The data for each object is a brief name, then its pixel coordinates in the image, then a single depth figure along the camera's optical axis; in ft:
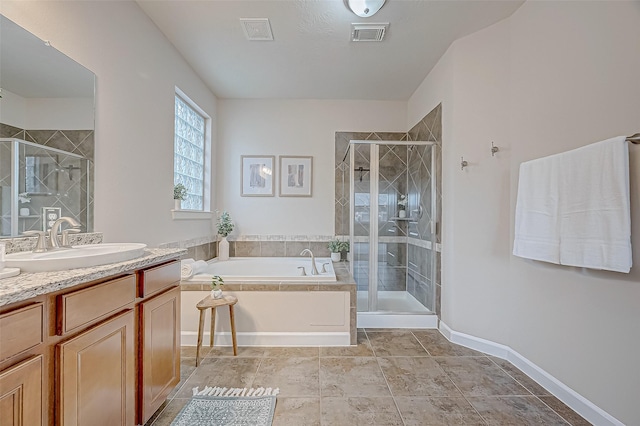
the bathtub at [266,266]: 10.40
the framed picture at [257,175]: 12.67
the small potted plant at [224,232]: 11.85
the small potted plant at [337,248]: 11.89
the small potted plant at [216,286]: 7.75
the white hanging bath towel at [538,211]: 5.84
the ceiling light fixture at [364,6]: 6.63
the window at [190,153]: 9.87
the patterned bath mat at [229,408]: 5.19
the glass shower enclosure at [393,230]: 9.96
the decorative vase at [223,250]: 11.84
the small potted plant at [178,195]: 8.93
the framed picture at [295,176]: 12.69
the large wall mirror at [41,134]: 4.13
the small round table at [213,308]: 7.24
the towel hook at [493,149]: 7.61
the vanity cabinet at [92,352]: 2.75
